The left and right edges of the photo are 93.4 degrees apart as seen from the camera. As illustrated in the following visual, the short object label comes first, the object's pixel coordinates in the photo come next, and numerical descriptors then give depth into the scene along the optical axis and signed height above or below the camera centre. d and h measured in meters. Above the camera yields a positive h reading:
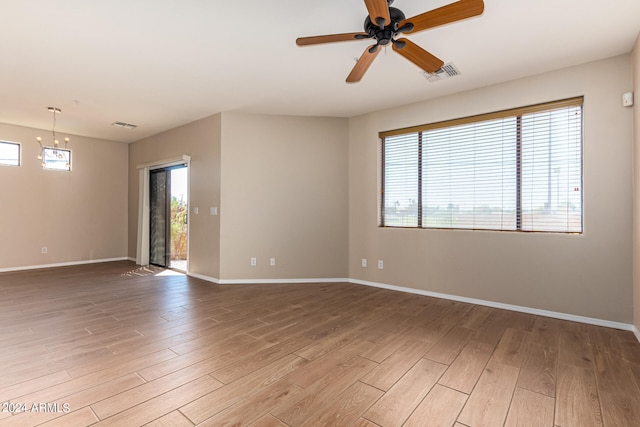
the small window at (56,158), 5.92 +1.05
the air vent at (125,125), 5.44 +1.59
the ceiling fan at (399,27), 1.79 +1.23
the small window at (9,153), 5.50 +1.05
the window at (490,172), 3.31 +0.54
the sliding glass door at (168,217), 5.84 -0.11
